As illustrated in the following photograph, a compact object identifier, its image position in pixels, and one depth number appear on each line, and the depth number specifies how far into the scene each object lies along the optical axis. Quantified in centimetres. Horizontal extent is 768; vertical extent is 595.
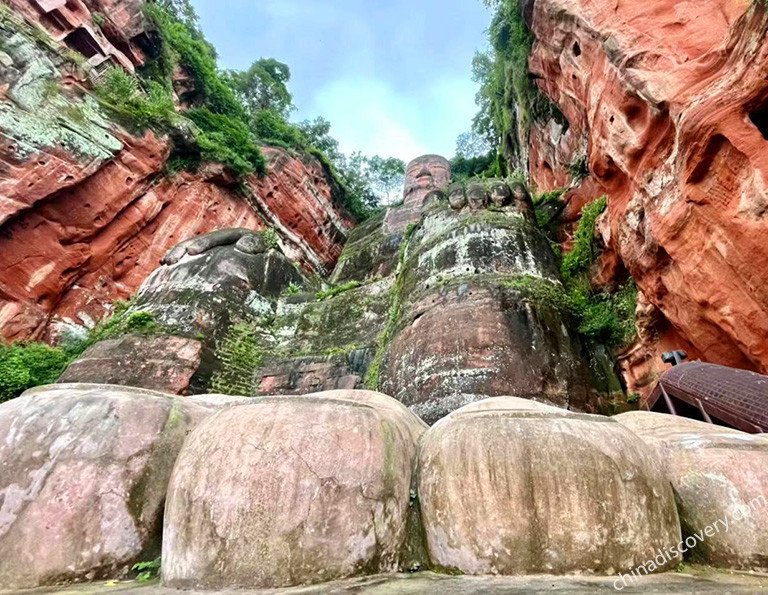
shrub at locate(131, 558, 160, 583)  214
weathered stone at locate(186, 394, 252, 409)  316
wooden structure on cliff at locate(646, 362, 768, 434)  315
